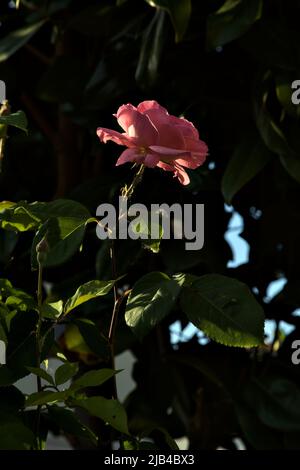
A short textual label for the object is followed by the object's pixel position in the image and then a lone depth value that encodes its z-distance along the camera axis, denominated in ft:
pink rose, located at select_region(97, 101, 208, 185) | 3.24
